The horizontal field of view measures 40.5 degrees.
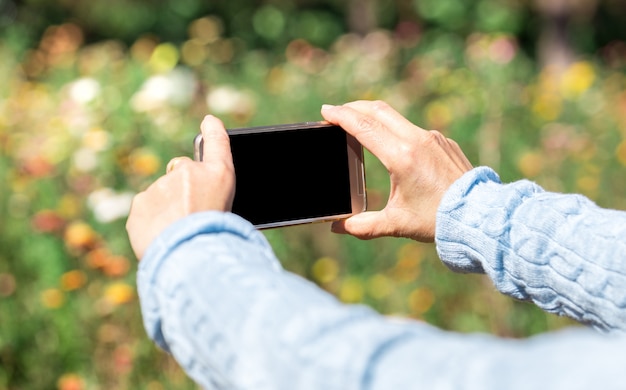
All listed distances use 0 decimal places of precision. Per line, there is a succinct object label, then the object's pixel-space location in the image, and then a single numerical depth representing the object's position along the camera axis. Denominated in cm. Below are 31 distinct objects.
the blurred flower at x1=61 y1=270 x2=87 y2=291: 226
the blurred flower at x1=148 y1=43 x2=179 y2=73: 351
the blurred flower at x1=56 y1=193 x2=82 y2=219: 252
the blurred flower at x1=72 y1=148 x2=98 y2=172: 260
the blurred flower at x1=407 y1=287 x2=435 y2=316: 266
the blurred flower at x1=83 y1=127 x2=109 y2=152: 260
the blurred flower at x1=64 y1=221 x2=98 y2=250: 223
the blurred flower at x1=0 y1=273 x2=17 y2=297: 237
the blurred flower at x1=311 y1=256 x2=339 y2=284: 277
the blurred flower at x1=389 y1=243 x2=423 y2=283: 271
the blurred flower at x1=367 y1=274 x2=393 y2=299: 269
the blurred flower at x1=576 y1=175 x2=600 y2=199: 307
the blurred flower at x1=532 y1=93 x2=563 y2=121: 358
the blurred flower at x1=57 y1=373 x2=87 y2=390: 212
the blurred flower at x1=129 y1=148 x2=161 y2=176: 242
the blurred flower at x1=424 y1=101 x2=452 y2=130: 318
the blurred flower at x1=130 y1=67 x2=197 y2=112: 285
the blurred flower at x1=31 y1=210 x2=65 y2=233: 234
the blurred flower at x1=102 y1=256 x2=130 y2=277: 222
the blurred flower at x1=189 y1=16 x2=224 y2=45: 447
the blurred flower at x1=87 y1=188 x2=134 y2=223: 229
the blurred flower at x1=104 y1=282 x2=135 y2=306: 215
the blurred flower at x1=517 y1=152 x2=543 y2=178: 295
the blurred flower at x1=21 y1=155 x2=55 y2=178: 256
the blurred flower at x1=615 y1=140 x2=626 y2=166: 323
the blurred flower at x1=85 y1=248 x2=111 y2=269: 224
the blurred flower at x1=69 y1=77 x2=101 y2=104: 300
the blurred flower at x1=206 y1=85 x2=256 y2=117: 288
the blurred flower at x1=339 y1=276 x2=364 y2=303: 264
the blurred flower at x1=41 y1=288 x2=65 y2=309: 226
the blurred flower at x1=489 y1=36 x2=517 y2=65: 367
